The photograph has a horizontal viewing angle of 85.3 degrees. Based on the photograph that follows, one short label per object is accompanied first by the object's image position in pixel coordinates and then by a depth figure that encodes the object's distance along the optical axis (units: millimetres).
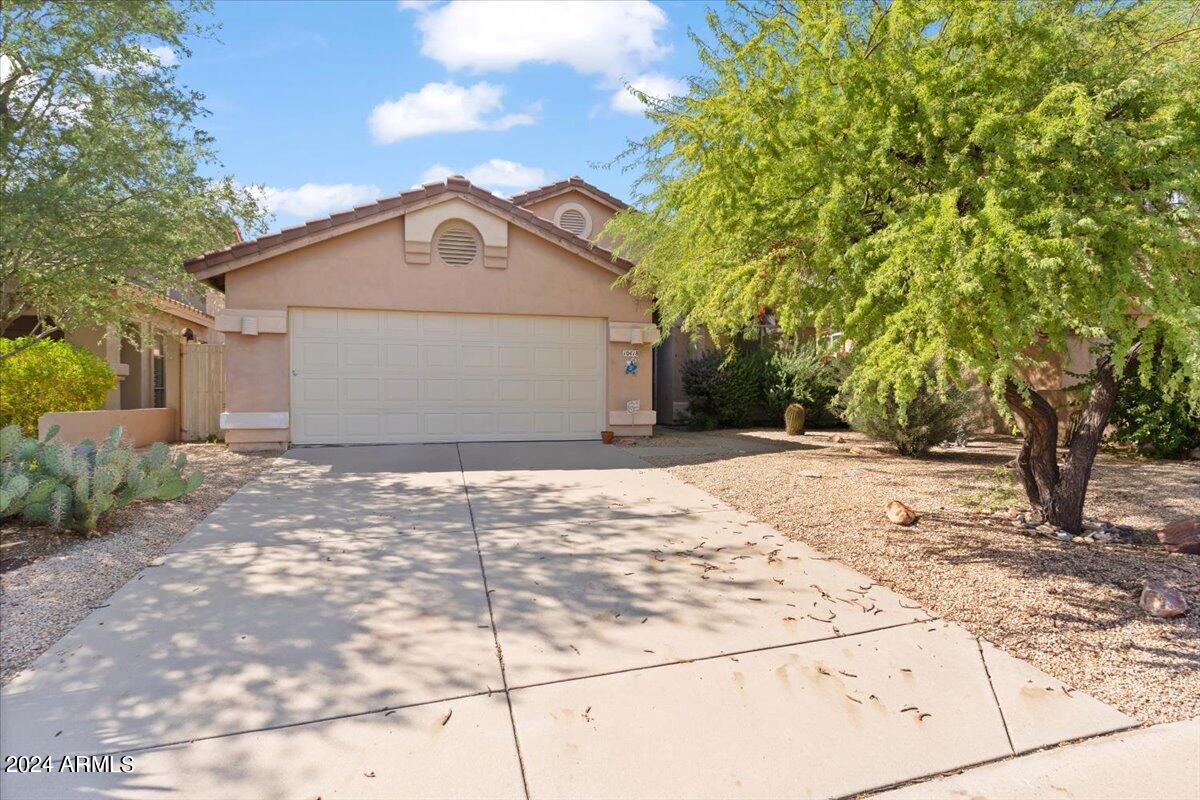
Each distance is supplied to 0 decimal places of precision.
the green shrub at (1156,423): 9727
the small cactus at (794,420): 13945
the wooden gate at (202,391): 12039
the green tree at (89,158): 7836
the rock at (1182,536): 5383
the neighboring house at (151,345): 12039
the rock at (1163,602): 4094
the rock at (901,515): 6078
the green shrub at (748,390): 15016
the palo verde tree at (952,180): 3965
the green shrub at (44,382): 10406
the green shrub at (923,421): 10062
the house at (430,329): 10602
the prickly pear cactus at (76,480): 5383
